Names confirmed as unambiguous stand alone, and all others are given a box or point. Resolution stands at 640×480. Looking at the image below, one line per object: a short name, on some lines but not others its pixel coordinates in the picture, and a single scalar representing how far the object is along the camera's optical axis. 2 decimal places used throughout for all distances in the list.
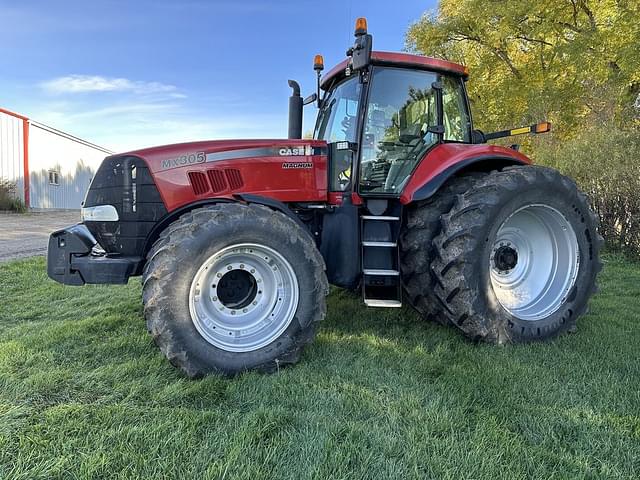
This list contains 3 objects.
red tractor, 2.94
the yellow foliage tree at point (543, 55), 10.13
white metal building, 19.23
